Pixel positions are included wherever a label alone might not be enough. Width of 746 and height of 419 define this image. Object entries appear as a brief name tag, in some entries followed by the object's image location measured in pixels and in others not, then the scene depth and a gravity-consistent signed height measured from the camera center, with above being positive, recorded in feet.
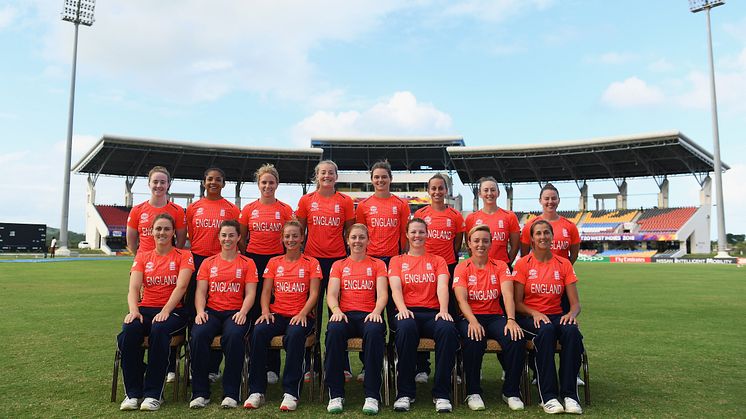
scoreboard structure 110.42 +1.84
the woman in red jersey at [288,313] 13.23 -2.04
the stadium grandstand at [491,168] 129.59 +21.65
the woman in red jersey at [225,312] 13.20 -1.96
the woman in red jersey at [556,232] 16.48 +0.25
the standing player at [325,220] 16.40 +0.74
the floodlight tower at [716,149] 102.32 +18.29
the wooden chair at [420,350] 13.17 -3.37
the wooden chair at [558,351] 13.03 -3.48
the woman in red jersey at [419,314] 13.02 -2.04
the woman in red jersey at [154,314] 13.16 -1.97
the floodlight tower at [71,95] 108.37 +33.14
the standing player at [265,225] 16.16 +0.58
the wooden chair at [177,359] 13.30 -3.14
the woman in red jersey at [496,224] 16.71 +0.56
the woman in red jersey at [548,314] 13.00 -2.12
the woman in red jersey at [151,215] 15.98 +0.94
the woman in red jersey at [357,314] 12.94 -2.03
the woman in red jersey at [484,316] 13.29 -2.17
